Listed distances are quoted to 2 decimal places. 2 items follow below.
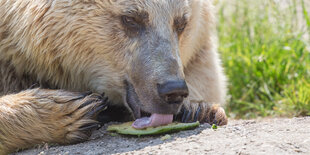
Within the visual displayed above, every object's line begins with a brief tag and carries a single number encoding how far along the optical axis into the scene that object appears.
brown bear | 6.88
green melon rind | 6.81
